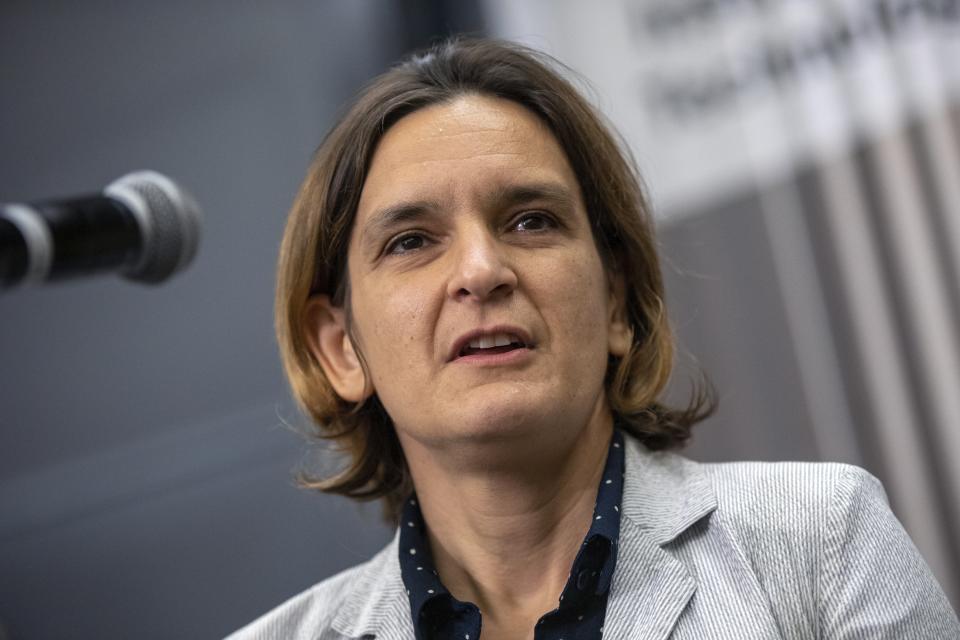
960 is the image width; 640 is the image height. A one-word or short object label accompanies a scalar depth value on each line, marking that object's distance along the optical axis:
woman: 2.59
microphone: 2.59
